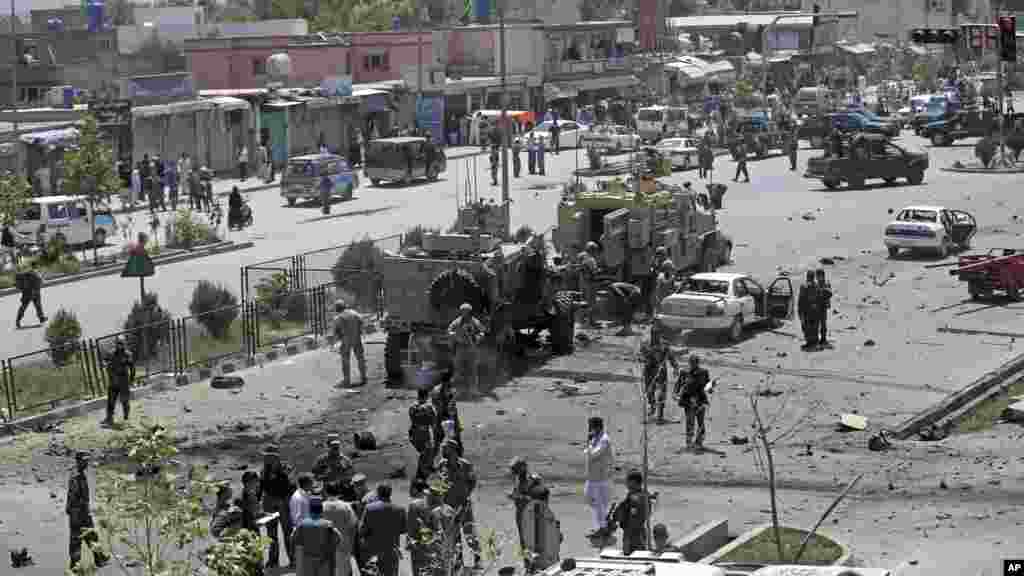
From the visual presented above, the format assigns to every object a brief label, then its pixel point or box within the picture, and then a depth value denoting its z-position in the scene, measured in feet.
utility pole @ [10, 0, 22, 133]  170.57
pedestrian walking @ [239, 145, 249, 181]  197.57
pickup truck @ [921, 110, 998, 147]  217.15
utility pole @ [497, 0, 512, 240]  136.67
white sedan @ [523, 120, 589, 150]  227.20
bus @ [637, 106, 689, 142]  231.30
